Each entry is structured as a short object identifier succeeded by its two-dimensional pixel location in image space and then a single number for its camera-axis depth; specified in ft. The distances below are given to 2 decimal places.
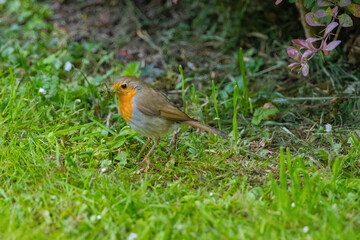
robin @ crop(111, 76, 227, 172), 24.25
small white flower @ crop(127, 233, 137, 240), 18.07
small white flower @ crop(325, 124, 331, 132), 26.21
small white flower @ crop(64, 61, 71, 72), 30.35
